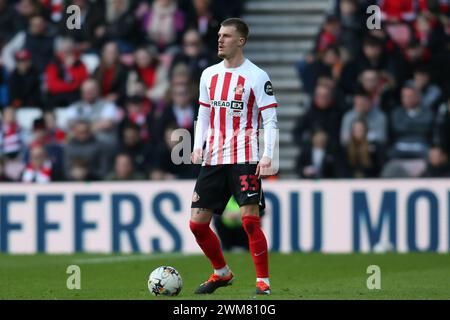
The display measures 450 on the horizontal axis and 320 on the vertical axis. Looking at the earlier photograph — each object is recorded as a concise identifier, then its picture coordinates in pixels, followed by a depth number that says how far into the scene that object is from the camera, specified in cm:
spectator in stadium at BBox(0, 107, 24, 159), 1695
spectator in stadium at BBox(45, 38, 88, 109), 1767
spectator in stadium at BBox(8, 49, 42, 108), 1775
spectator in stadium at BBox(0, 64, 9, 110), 1788
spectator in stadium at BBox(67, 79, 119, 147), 1683
